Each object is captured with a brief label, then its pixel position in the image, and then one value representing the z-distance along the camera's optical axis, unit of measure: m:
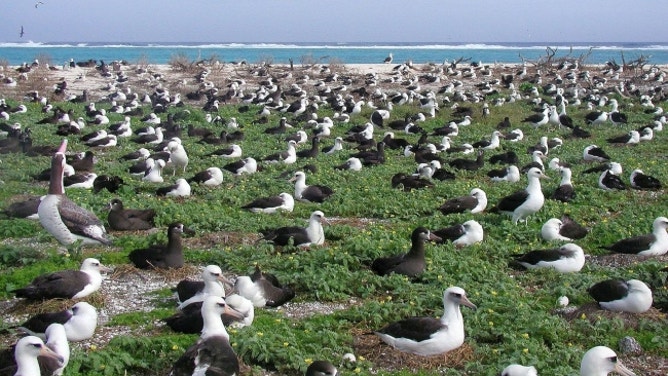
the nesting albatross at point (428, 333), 8.59
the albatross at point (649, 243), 12.78
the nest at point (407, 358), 8.61
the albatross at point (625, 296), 9.95
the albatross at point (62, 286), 9.90
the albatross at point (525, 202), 14.89
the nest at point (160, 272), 11.45
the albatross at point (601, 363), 7.59
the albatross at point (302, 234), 12.76
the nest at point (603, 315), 9.88
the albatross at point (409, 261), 11.26
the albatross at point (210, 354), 7.48
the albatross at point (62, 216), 11.95
